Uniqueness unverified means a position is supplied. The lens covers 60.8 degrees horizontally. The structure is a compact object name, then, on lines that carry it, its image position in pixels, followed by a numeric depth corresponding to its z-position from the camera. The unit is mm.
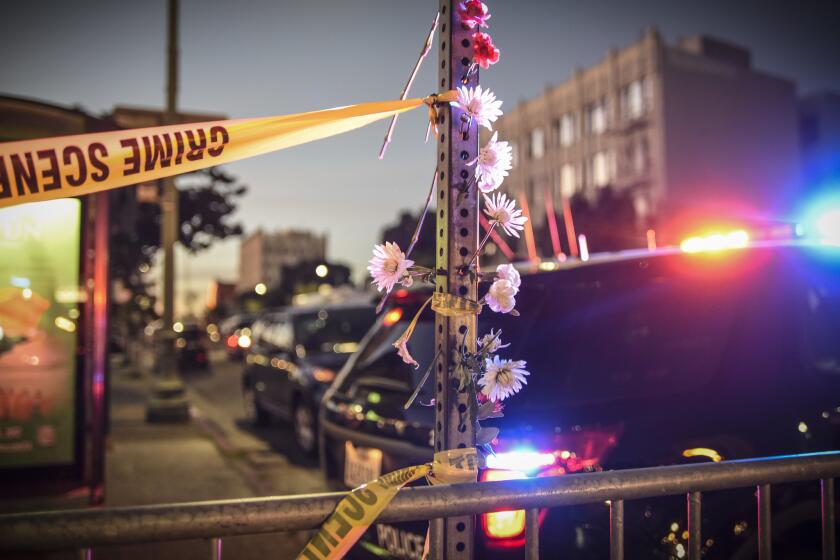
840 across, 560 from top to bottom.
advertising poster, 5797
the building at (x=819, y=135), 48781
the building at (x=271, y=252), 135750
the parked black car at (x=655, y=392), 2770
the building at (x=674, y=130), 42719
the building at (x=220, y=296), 103788
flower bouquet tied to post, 2080
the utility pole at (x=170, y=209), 11070
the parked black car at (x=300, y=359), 9500
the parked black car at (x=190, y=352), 25312
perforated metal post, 2082
